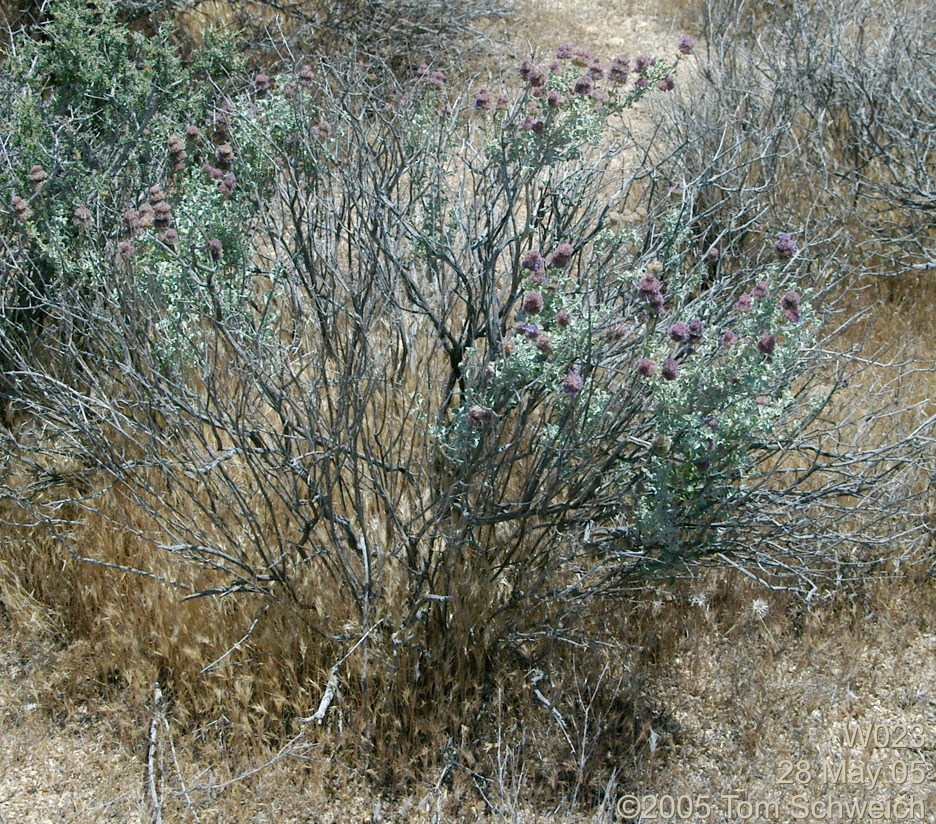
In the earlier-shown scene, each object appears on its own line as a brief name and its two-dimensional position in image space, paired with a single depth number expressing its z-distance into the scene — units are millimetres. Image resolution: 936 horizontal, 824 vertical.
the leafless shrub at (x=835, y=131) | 5430
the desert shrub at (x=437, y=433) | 2977
